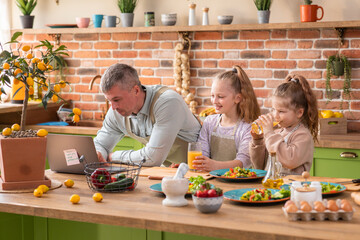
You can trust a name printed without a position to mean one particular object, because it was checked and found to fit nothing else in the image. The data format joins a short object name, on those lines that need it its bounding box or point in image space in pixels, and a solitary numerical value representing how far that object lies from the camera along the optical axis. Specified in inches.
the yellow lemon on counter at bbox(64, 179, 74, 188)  92.7
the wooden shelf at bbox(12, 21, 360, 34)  158.4
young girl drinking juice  106.2
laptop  101.7
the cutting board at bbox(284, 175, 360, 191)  91.7
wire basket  88.7
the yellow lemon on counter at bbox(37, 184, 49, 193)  88.3
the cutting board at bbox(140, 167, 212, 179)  102.5
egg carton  70.4
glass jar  184.2
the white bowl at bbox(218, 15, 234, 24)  172.6
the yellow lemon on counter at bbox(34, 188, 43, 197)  86.5
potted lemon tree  91.0
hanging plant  161.9
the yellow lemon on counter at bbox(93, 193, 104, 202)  82.4
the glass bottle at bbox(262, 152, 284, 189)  88.4
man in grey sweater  116.5
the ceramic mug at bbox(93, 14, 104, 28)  190.5
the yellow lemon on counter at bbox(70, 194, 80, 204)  81.4
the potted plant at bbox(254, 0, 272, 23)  168.2
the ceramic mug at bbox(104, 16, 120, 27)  189.0
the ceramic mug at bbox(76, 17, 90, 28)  193.0
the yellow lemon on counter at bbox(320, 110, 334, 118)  158.6
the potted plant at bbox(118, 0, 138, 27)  185.6
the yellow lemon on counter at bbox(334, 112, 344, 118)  160.5
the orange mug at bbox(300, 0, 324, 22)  161.0
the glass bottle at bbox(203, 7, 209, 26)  177.0
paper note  103.3
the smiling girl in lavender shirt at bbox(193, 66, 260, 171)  121.7
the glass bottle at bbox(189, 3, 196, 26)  178.7
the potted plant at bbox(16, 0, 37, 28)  200.9
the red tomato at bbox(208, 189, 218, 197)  74.7
